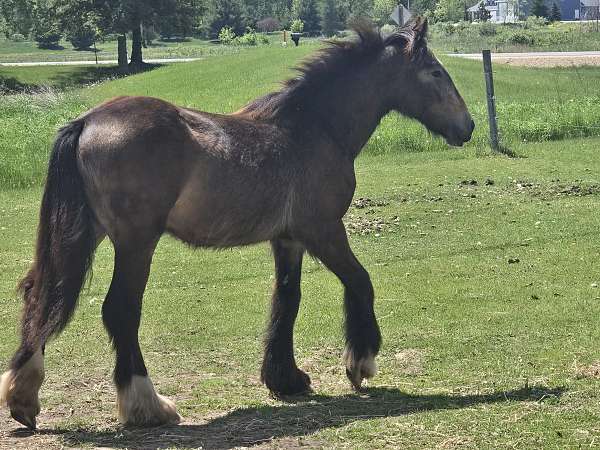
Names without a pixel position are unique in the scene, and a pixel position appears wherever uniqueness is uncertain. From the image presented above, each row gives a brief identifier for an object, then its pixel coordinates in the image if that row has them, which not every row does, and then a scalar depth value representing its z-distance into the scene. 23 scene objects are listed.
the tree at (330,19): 94.11
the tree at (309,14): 102.88
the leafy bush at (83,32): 55.38
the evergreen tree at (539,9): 97.94
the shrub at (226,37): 85.50
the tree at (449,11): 93.50
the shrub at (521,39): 58.16
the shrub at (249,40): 78.44
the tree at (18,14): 54.12
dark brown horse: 5.76
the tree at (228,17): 99.44
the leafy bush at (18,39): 90.75
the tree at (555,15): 95.81
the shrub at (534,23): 82.75
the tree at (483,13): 103.50
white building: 105.38
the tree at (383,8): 92.72
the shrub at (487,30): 72.00
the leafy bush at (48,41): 90.64
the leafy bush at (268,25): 110.69
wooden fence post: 18.55
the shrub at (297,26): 90.62
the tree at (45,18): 56.34
